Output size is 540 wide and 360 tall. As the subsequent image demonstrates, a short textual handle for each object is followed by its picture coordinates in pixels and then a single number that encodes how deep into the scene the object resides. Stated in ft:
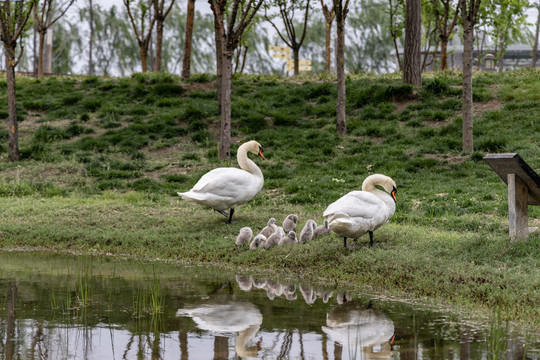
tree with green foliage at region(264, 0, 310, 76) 98.43
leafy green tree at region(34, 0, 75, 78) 90.53
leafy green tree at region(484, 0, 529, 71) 102.49
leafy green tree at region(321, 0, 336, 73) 87.81
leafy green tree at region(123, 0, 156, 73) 98.99
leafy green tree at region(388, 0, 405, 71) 94.57
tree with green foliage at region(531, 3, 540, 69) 136.44
